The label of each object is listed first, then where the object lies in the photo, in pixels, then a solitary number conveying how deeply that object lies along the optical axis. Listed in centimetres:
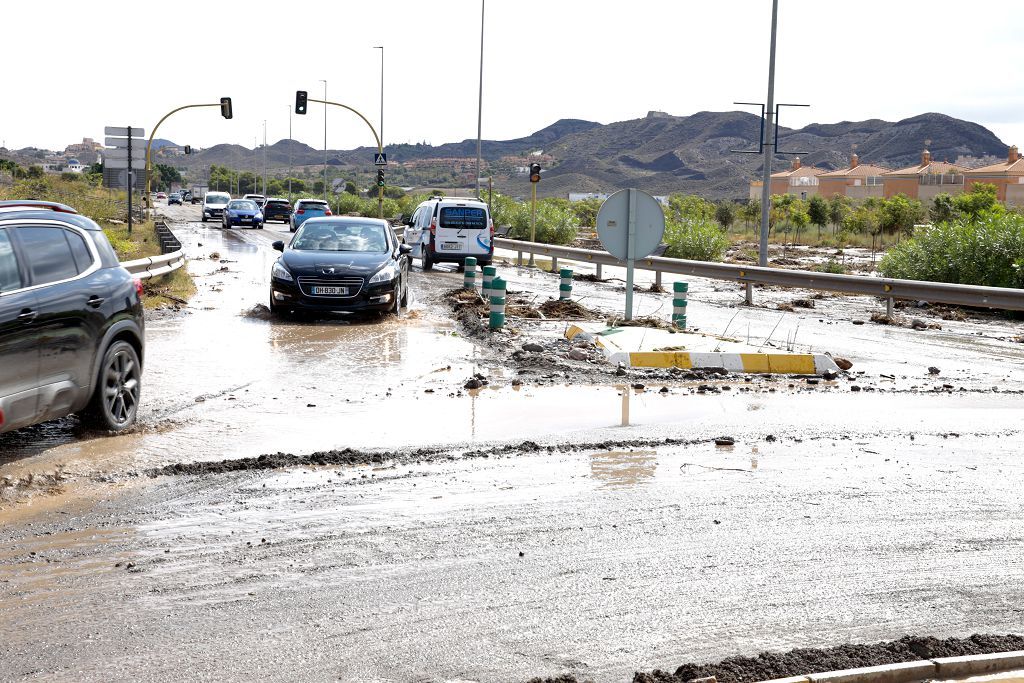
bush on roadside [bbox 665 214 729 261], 3453
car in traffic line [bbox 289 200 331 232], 5136
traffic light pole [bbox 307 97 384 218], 5328
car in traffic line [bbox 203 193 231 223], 6912
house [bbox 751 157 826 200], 18250
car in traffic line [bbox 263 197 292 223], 6894
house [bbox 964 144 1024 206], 12688
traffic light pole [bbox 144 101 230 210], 5200
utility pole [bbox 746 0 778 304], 2441
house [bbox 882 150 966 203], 14012
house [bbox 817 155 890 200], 15962
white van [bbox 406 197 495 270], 3102
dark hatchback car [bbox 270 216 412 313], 1716
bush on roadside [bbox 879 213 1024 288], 2261
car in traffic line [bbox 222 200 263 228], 6106
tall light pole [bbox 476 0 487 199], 5156
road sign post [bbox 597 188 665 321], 1554
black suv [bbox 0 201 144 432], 716
